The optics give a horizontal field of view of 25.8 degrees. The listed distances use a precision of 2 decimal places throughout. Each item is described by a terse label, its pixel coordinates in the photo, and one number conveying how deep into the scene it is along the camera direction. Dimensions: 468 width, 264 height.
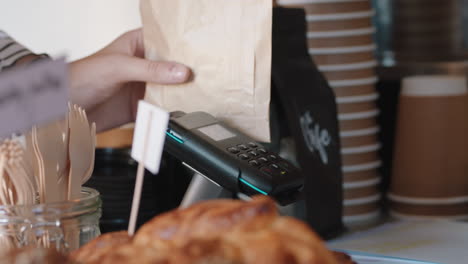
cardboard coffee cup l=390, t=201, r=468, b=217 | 1.81
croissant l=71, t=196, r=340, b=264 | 0.67
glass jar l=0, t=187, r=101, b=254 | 0.90
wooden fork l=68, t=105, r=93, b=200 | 0.98
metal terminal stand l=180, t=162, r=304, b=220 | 1.36
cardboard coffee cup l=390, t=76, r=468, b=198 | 1.80
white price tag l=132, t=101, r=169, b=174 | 0.86
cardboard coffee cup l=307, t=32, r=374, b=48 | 1.76
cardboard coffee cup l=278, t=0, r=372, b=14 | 1.73
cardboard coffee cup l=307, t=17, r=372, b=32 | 1.75
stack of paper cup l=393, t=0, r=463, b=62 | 3.60
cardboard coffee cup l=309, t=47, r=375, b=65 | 1.76
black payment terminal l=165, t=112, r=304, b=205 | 1.07
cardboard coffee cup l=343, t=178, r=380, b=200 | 1.78
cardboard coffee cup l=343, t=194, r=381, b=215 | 1.78
